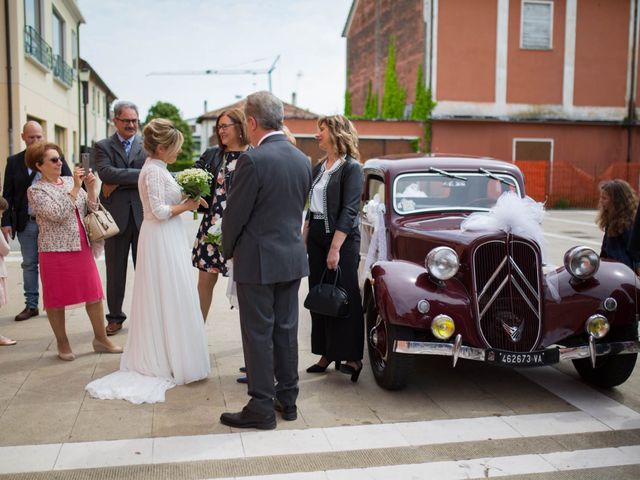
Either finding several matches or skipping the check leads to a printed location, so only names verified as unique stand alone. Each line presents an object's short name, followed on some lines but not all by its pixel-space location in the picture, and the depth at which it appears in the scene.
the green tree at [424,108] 26.88
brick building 26.67
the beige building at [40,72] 15.93
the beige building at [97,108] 35.56
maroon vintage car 4.71
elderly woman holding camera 5.50
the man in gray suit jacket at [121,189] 6.29
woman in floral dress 5.39
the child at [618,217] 6.09
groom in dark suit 4.11
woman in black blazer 5.22
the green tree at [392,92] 29.75
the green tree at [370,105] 33.78
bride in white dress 5.07
